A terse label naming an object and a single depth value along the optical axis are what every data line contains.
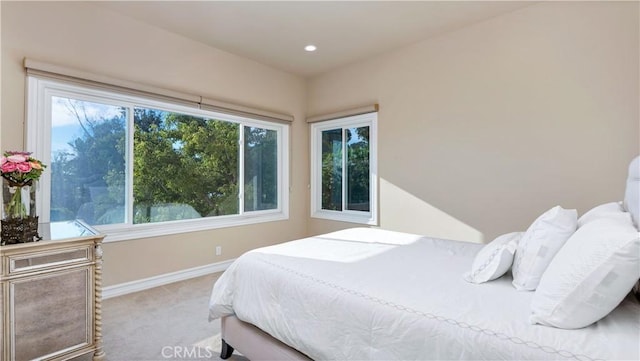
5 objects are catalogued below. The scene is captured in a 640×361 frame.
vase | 1.66
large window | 2.74
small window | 4.18
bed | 0.93
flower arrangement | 1.71
